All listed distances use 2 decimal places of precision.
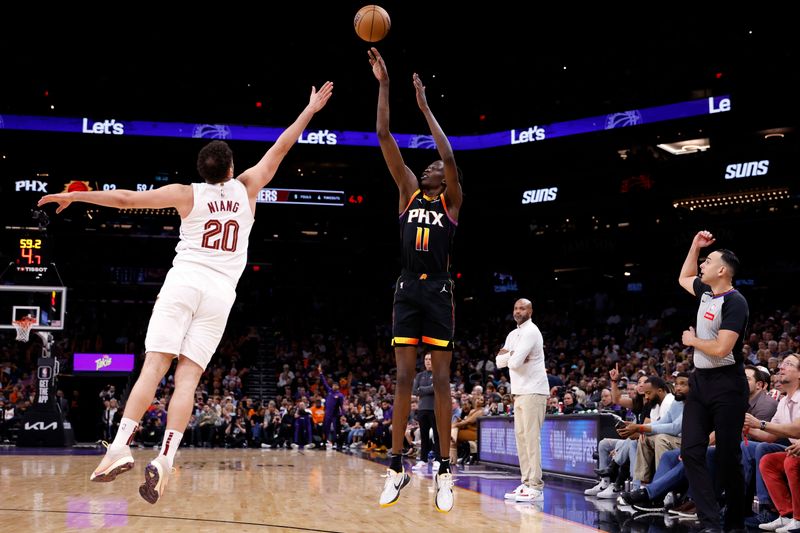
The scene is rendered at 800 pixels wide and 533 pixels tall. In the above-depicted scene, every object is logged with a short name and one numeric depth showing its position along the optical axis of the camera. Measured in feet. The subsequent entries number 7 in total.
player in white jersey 15.25
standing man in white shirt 28.84
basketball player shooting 18.94
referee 19.49
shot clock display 61.46
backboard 61.31
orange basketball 20.81
